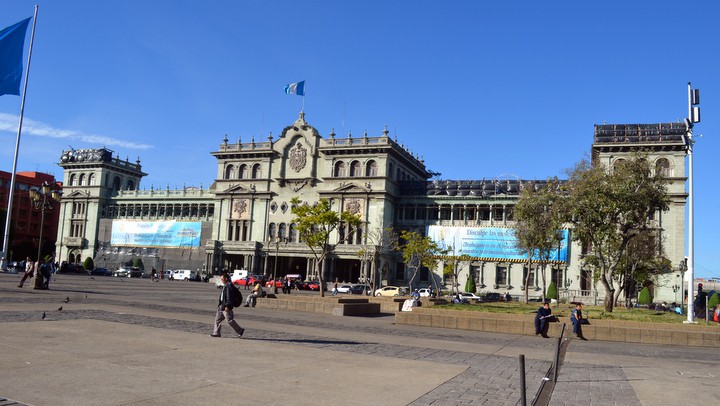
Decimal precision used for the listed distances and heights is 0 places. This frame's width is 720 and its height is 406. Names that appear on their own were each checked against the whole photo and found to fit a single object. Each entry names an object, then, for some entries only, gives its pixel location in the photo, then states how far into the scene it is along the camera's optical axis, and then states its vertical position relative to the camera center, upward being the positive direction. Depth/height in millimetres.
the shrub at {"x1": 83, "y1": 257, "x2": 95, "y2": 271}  85375 -1998
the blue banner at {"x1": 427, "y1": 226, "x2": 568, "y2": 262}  72250 +3700
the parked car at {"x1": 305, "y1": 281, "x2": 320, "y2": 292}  72000 -2730
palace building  69438 +6797
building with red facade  106812 +4903
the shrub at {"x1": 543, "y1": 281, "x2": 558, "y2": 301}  63166 -1532
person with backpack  15133 -1145
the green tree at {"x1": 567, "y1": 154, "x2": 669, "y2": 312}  32719 +4291
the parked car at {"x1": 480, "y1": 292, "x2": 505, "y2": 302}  58769 -2399
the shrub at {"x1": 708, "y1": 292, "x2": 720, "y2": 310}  52094 -1369
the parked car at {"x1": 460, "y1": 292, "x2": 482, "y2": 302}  57850 -2318
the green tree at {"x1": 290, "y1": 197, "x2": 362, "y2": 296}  42250 +2940
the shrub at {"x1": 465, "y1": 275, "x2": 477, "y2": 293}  67650 -1581
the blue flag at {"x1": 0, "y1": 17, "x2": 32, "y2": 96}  30312 +9377
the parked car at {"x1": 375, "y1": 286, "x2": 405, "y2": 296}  56853 -2335
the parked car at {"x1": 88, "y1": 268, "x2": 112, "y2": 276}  80262 -2740
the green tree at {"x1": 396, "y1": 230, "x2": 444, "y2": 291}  56688 +1883
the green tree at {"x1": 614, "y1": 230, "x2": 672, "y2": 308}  49344 +1639
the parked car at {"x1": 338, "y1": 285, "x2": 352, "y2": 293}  64975 -2606
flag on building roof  76688 +21668
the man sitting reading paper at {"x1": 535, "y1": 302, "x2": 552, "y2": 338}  22312 -1644
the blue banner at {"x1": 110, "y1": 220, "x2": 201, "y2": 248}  90875 +3141
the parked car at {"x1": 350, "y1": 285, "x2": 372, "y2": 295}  63334 -2522
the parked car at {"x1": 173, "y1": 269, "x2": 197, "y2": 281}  81750 -2620
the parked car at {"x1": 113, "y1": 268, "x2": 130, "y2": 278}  84938 -2814
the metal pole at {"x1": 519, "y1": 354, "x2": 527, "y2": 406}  6066 -1039
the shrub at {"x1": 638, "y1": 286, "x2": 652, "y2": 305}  58031 -1487
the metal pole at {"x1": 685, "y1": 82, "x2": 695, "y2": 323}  27656 +2712
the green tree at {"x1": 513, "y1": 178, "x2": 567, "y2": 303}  41625 +4115
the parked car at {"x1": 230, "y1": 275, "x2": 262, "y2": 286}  65494 -2362
